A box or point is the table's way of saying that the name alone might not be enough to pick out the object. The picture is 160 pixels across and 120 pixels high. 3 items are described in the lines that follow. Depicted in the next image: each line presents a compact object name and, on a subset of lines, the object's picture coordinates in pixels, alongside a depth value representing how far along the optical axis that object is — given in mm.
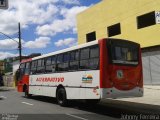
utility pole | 21330
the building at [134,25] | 12490
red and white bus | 6854
